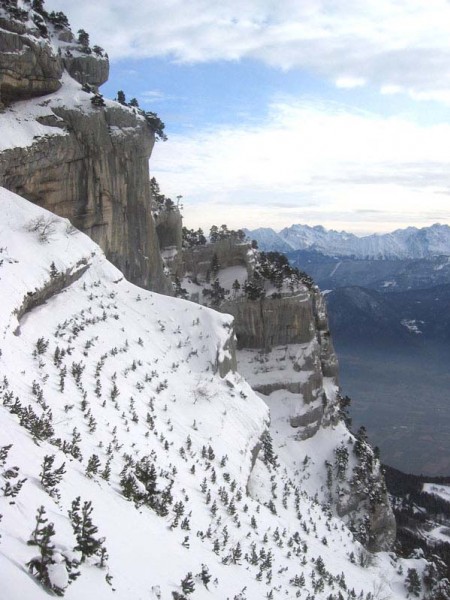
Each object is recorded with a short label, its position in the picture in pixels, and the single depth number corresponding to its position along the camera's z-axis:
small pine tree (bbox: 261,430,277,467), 27.57
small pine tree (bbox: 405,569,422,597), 22.92
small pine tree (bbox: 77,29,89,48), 40.97
